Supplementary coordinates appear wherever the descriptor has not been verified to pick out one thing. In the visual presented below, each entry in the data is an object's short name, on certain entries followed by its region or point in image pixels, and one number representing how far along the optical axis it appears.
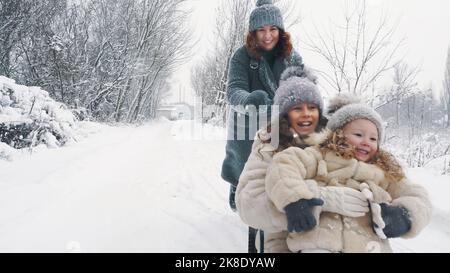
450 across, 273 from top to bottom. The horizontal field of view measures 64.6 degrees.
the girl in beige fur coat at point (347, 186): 1.34
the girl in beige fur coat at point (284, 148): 1.40
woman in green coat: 2.44
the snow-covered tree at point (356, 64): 7.69
